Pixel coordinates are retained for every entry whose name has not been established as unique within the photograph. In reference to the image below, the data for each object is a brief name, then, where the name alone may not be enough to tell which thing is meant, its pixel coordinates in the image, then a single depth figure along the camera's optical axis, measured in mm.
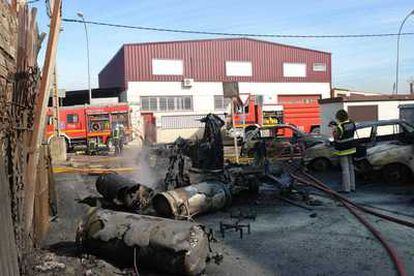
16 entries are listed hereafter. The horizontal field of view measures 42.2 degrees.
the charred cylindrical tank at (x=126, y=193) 10125
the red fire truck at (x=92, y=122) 31922
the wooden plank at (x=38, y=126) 6590
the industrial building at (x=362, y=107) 27422
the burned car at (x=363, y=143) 13648
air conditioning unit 44062
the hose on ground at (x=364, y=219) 6542
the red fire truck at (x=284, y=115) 35438
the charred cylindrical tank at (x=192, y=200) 9094
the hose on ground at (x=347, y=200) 8499
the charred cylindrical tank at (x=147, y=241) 6176
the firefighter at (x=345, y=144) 11969
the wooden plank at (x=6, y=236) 4336
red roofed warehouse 42562
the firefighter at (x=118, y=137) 27488
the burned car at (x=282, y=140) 18922
